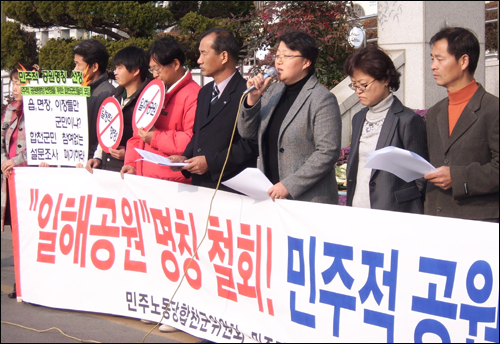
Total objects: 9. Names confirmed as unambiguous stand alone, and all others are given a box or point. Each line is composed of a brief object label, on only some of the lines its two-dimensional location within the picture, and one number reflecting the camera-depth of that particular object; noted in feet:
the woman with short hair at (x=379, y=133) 11.94
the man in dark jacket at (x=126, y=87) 17.26
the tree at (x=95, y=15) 32.14
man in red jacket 15.56
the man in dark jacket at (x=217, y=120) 14.47
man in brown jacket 10.53
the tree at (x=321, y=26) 26.35
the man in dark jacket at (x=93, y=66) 18.25
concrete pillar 25.61
